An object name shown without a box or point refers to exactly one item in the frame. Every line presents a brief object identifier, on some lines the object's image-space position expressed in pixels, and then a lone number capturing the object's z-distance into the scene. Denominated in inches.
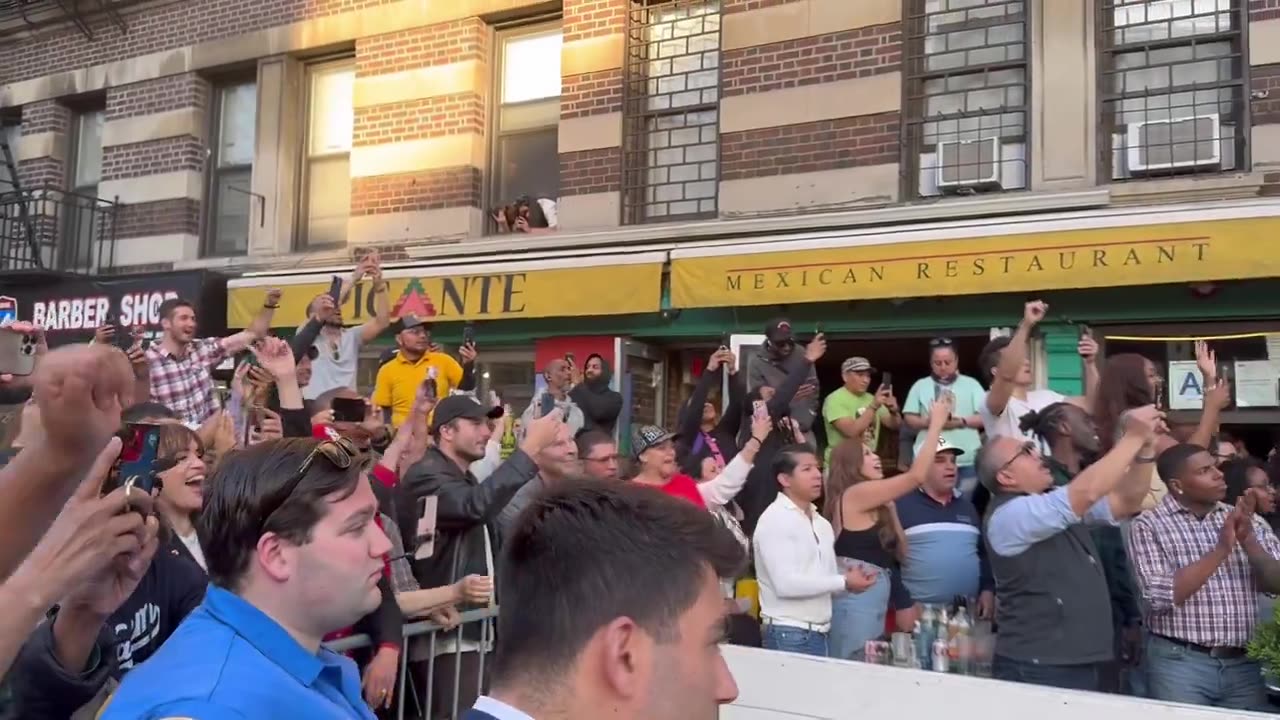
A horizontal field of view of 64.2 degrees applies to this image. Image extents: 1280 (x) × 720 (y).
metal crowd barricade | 165.8
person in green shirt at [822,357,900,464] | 291.0
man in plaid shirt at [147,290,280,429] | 270.5
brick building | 300.2
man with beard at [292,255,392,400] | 321.7
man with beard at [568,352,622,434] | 313.7
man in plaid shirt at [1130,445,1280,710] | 173.8
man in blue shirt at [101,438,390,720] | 73.6
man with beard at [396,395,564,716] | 173.6
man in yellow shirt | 315.3
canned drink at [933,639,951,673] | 173.8
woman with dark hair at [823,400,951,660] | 209.0
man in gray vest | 164.9
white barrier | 144.3
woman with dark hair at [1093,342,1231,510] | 216.7
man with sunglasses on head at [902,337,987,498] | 265.1
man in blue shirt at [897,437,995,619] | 208.8
